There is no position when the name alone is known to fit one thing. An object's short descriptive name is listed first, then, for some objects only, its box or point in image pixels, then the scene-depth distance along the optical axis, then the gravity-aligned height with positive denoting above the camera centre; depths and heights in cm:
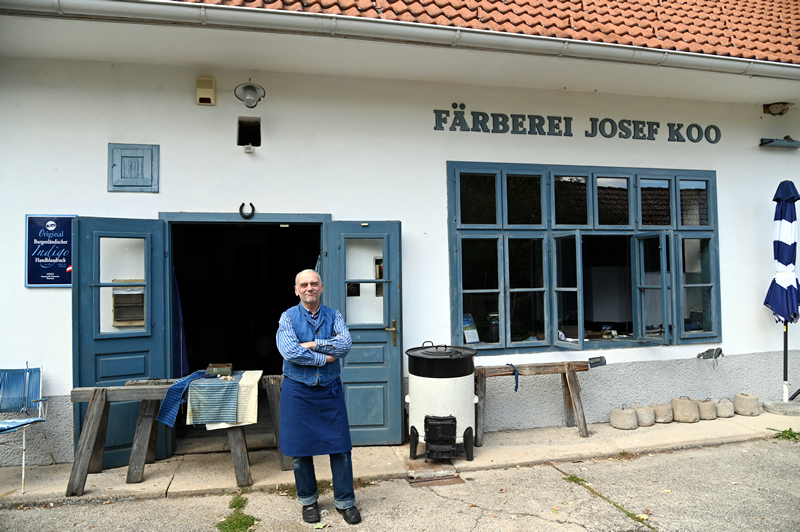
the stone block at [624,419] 605 -154
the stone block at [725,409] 648 -154
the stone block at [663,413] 628 -153
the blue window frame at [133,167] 523 +116
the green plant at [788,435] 583 -168
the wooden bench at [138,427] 447 -117
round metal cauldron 491 -108
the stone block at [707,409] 639 -151
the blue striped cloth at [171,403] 453 -97
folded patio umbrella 656 +20
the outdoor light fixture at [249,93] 540 +192
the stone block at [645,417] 618 -155
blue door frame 487 -45
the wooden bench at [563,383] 561 -109
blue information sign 504 +35
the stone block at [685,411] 628 -151
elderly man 390 -86
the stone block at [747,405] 655 -151
